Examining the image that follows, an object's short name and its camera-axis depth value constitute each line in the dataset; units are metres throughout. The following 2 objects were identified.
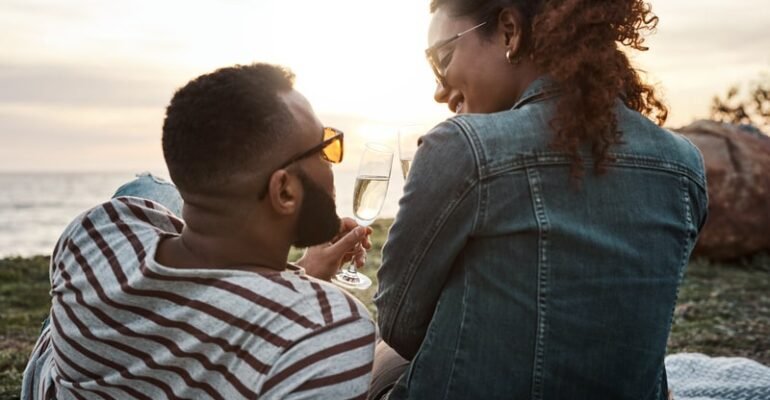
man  1.92
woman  2.21
